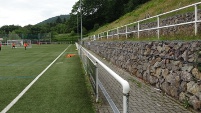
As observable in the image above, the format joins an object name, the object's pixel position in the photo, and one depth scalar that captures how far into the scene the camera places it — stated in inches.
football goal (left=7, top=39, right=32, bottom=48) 1618.7
